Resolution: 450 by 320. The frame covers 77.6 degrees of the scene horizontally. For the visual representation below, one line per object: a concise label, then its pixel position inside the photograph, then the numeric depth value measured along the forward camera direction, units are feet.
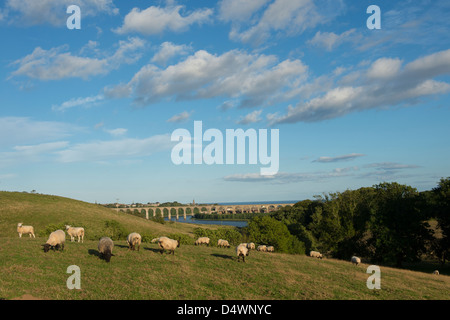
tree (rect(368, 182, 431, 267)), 161.99
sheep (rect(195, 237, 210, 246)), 127.79
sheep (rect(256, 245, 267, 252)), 148.05
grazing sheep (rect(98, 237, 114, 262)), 70.06
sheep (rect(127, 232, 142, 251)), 85.40
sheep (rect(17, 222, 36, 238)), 115.47
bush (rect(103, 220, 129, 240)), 161.35
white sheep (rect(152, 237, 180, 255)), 84.53
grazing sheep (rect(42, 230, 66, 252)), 77.46
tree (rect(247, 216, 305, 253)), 199.22
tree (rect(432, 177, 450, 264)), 148.56
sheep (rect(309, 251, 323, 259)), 148.36
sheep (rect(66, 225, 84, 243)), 101.50
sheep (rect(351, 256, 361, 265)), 115.85
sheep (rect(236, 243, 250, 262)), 85.10
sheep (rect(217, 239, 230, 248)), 122.05
